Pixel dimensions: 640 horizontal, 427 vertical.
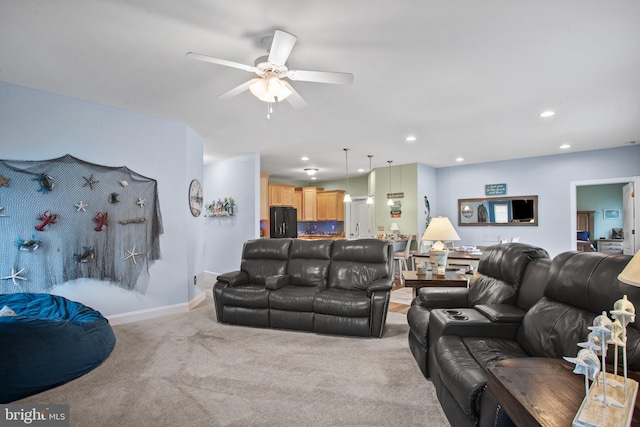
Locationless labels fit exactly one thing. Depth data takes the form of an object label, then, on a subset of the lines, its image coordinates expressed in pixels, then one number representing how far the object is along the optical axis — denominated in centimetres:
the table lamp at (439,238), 360
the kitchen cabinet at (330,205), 1033
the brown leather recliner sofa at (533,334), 164
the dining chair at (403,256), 692
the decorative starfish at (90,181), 400
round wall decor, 520
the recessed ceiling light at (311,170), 890
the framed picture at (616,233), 866
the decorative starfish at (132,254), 429
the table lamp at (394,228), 821
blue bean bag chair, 242
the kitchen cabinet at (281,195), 911
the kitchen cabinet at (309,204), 1020
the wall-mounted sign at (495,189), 771
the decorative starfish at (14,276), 344
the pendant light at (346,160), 674
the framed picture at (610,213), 887
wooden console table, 109
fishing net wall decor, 349
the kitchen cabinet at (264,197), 754
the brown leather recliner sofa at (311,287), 362
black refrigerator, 845
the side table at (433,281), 357
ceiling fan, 232
